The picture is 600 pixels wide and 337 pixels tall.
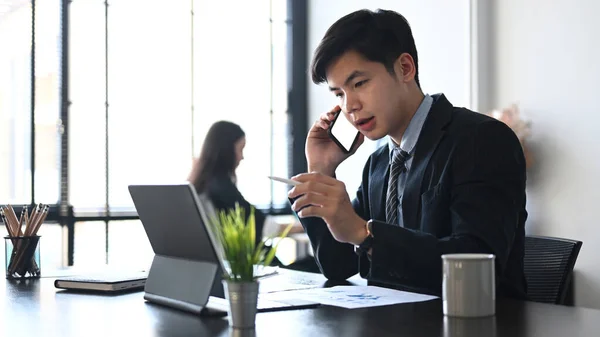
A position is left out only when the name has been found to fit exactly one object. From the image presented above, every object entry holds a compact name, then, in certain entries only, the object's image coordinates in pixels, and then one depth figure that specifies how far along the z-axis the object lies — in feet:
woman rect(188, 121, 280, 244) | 15.38
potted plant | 4.24
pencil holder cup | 7.86
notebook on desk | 6.54
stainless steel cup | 4.59
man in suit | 5.79
